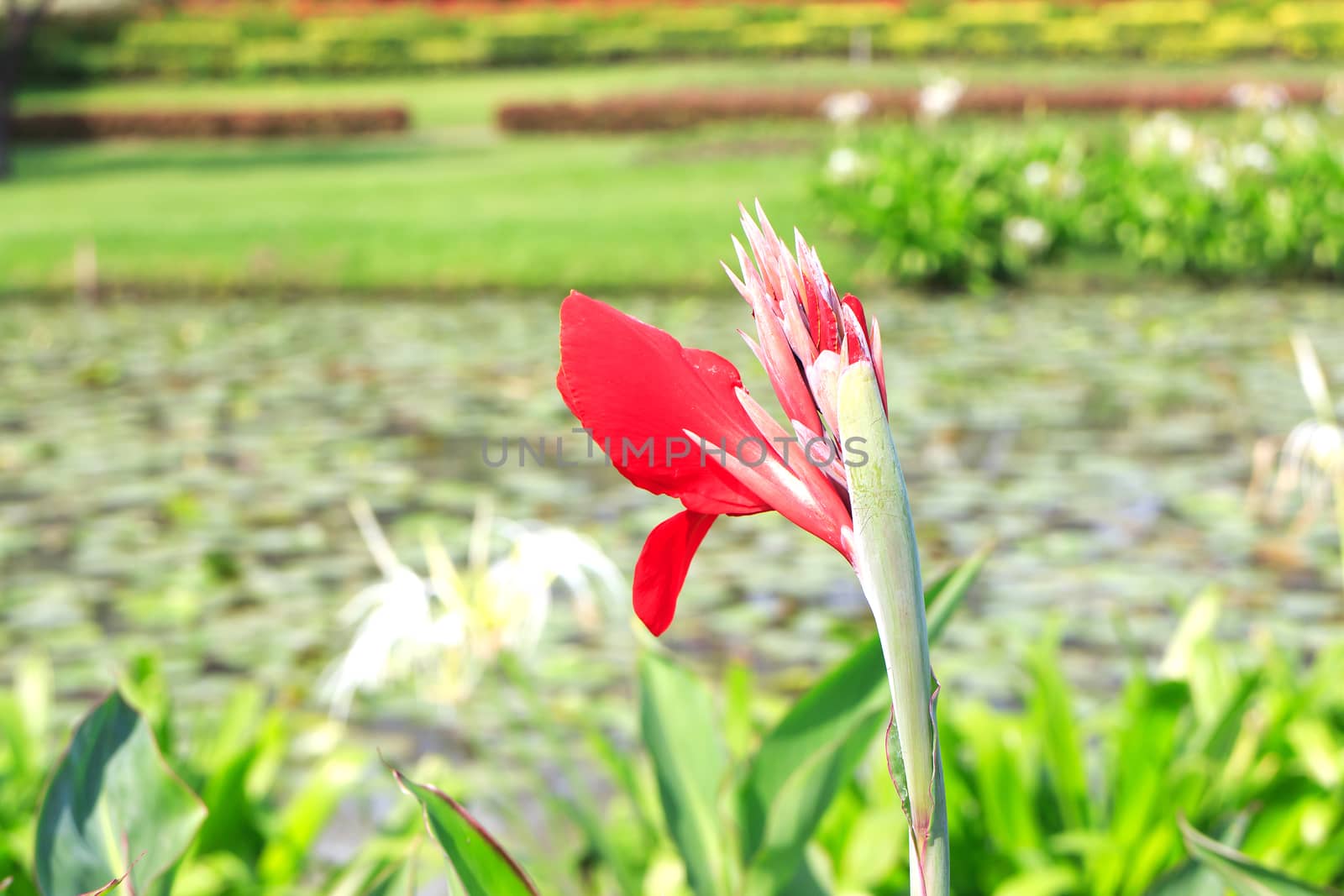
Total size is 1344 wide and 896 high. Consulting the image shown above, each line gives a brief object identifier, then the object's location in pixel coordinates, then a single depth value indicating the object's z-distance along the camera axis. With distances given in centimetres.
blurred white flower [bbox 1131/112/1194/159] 808
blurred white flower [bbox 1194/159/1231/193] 736
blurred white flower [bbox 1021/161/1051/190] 724
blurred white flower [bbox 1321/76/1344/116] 1045
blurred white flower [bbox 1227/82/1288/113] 746
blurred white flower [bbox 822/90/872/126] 792
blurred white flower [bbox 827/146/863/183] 734
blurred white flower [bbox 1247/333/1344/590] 131
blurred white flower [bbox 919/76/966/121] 776
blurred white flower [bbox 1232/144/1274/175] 748
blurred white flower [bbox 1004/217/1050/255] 697
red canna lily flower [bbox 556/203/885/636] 49
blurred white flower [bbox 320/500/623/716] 134
